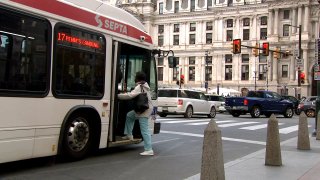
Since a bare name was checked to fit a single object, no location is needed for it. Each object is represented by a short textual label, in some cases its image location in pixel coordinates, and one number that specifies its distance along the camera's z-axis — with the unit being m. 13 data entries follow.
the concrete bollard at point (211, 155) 6.05
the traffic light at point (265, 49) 41.17
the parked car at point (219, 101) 41.03
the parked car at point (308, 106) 35.53
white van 28.12
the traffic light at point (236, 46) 38.78
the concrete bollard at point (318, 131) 15.14
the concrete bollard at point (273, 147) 9.35
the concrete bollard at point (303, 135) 12.27
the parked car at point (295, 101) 41.91
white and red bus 7.41
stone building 94.88
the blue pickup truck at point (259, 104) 31.47
